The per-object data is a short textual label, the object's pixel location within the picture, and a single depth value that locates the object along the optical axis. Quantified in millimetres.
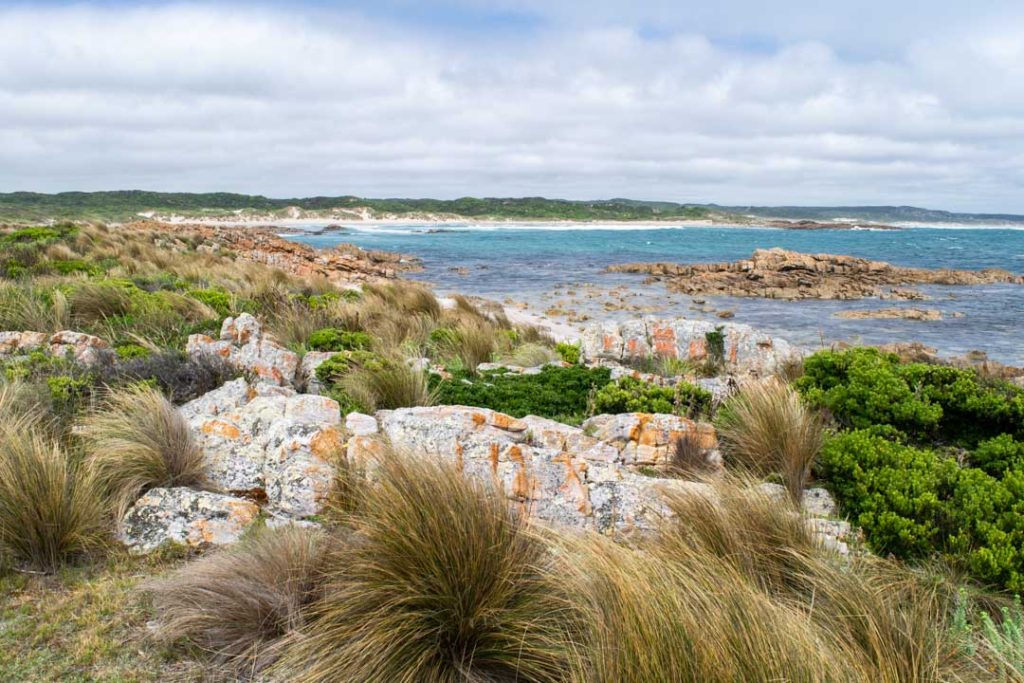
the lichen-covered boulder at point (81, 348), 7064
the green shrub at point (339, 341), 9352
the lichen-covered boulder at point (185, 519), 4094
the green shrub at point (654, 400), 6895
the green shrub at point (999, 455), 5009
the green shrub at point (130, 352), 7328
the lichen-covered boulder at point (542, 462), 4520
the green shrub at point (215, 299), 11023
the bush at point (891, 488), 4176
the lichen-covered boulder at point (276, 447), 4586
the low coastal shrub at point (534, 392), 7227
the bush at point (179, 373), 6562
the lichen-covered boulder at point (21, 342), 7555
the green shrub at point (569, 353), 9961
